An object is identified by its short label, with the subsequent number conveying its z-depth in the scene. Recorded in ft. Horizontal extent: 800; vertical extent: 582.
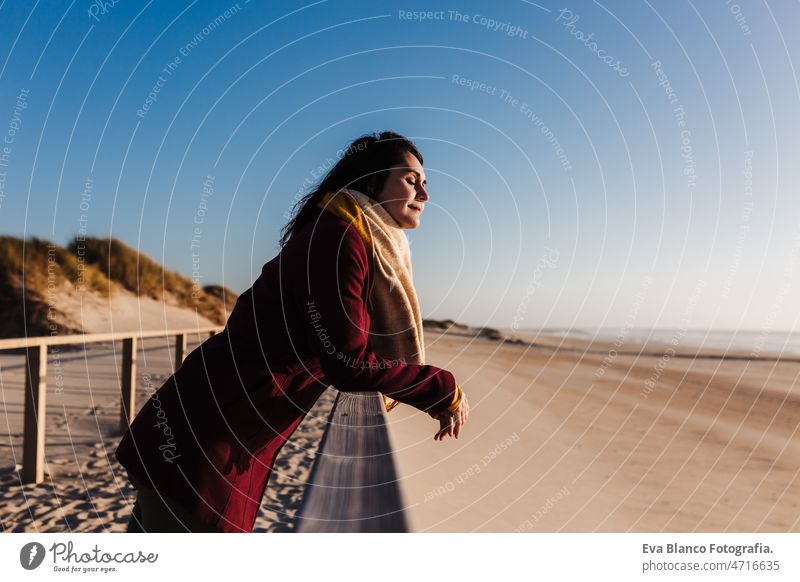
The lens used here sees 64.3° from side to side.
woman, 4.30
